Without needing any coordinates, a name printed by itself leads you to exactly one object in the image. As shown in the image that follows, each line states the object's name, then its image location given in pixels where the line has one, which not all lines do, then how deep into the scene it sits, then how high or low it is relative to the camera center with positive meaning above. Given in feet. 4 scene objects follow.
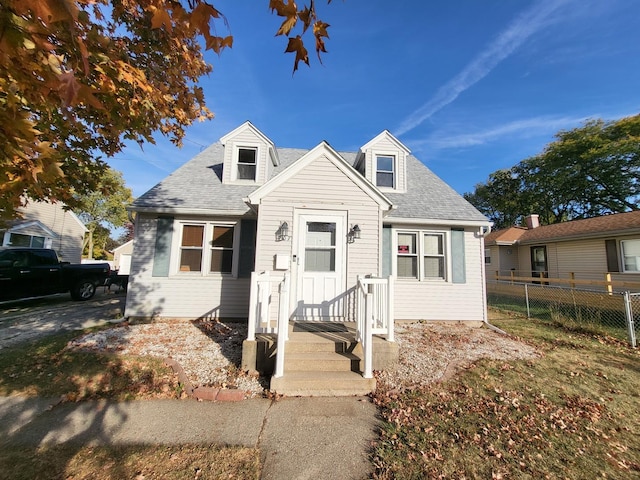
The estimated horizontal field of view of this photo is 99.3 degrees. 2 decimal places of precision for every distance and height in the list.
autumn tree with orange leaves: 4.42 +5.57
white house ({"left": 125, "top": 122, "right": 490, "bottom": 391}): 20.54 +2.45
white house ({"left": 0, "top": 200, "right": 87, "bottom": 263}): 50.49 +6.23
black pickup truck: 31.78 -1.69
